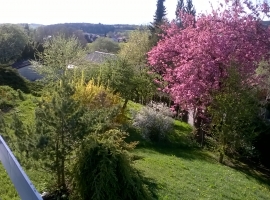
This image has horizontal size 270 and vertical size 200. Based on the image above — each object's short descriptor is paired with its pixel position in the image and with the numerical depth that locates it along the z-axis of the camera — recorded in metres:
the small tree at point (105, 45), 60.69
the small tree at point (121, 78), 14.26
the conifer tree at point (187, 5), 46.93
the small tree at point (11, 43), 41.44
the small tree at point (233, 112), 11.95
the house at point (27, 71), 37.16
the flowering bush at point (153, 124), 13.41
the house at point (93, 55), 37.09
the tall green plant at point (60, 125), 5.39
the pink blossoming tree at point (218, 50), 12.94
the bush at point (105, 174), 4.66
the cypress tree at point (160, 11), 48.81
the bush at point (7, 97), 12.95
